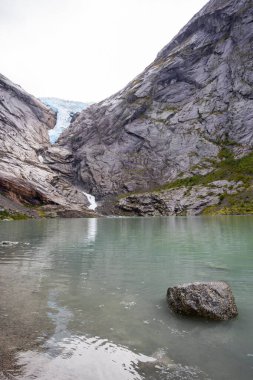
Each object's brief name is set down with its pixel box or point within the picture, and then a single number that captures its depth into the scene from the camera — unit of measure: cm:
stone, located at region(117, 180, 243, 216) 15750
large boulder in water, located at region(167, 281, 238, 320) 1455
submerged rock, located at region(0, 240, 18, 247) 4103
